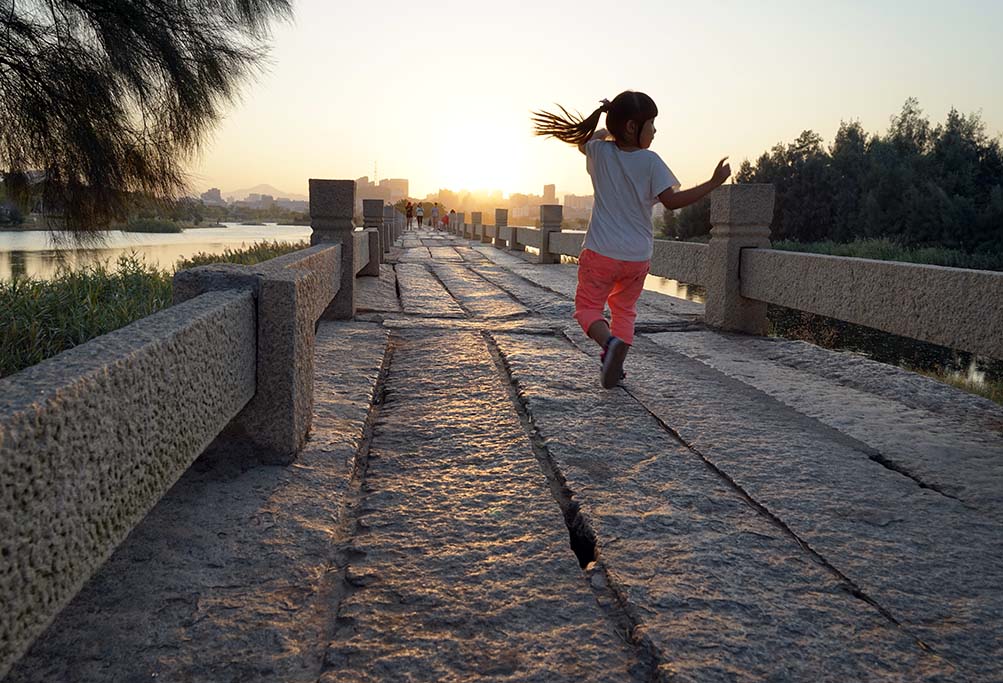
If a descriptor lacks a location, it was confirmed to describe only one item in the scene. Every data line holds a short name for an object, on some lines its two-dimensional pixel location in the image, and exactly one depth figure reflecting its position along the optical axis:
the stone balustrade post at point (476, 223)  29.20
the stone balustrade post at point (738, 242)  5.71
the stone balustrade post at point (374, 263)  9.37
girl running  3.59
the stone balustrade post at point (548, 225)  13.86
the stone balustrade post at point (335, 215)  5.94
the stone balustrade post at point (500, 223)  21.11
